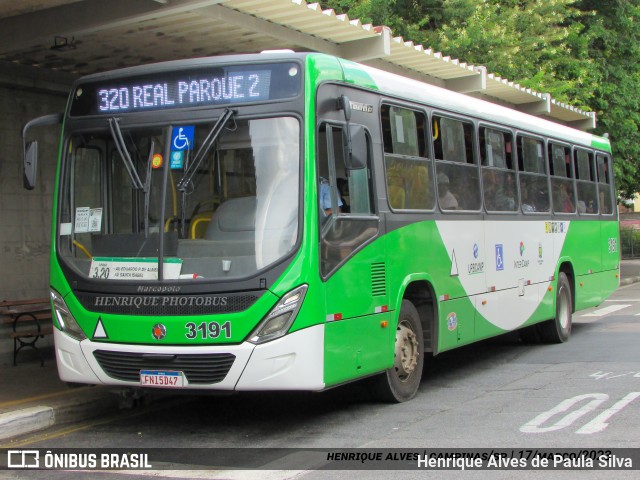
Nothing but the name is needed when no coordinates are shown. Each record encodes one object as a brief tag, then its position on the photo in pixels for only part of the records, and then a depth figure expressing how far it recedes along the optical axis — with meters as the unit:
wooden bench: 10.85
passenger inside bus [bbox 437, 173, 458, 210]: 9.30
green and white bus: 6.90
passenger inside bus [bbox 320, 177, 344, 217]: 7.18
